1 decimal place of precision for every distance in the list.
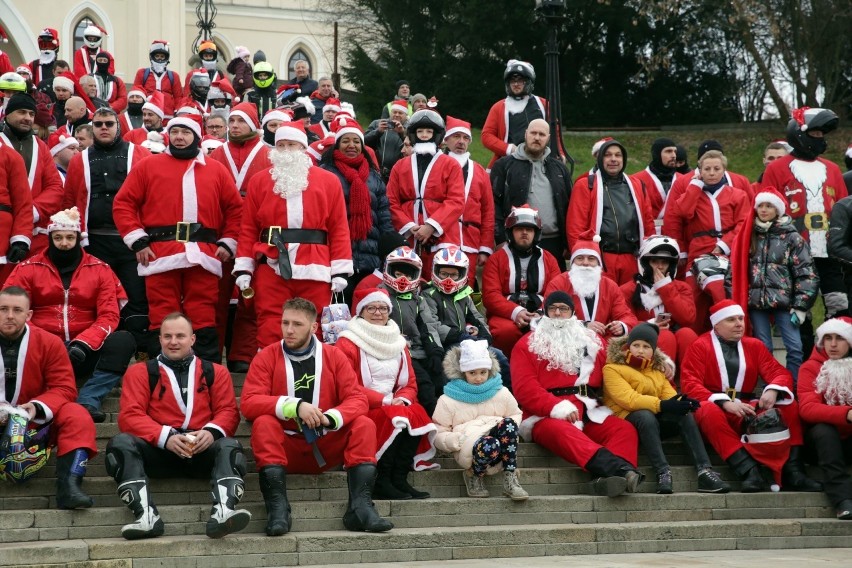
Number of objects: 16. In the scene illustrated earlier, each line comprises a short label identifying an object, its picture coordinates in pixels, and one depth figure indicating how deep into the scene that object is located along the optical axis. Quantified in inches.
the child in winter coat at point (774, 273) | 458.3
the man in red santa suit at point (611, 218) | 492.4
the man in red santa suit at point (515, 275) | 465.4
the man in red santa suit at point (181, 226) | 413.4
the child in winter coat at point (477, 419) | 380.8
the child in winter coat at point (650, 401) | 408.2
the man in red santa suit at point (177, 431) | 337.7
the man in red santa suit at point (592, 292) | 453.7
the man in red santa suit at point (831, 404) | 410.6
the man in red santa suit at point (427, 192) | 480.1
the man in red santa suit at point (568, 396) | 400.8
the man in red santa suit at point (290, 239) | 411.5
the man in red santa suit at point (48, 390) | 346.9
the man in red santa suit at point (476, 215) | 495.5
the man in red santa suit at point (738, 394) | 418.6
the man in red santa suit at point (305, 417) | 352.8
